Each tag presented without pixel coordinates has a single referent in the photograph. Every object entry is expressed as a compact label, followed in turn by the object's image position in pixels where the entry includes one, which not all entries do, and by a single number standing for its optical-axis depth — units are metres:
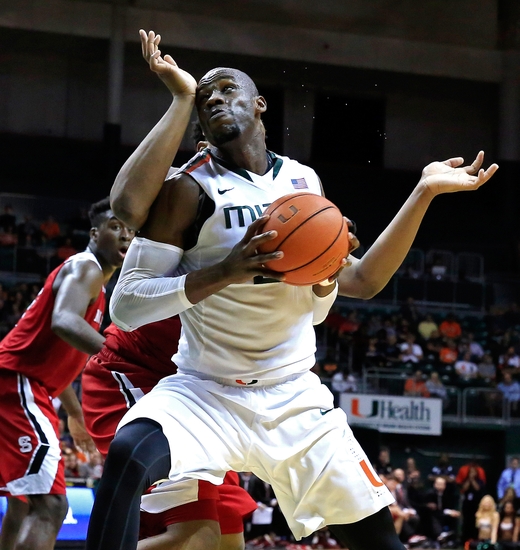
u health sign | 13.89
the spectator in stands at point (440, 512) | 11.95
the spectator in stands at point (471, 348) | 17.41
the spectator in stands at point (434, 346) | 17.08
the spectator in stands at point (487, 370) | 16.44
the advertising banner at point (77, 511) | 6.88
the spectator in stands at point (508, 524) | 11.95
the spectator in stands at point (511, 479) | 13.16
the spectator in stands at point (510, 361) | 16.64
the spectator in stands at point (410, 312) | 17.73
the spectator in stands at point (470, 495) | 12.36
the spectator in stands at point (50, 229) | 17.73
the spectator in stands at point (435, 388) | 14.69
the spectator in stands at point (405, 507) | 11.38
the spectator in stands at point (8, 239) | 16.97
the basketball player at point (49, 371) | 4.52
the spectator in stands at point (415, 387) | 14.53
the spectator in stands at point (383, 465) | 12.24
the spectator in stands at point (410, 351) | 16.50
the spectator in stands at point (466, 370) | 16.38
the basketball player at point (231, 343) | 2.98
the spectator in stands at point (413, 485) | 12.18
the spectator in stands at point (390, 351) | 16.31
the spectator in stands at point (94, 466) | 10.76
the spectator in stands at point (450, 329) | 17.67
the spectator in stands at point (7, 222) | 17.42
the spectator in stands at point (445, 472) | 12.84
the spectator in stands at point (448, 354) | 16.95
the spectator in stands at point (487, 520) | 11.94
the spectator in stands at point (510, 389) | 15.02
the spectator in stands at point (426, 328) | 17.56
